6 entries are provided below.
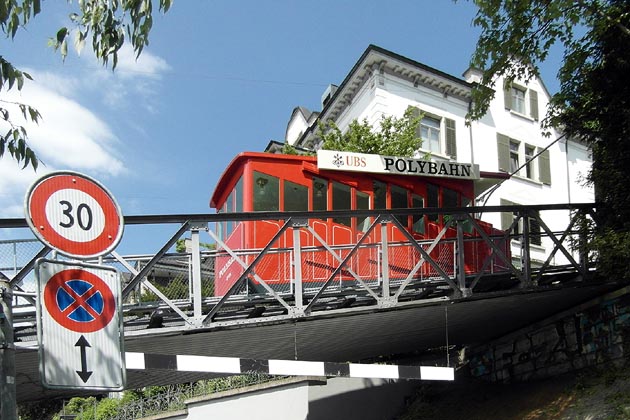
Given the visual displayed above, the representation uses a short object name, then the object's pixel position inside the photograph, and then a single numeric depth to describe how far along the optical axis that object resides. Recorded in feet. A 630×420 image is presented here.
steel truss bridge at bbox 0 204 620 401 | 35.09
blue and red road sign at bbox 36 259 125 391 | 13.75
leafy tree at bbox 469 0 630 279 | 44.45
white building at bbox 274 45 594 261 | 99.81
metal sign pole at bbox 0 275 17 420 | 13.25
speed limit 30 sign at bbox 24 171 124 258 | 14.48
